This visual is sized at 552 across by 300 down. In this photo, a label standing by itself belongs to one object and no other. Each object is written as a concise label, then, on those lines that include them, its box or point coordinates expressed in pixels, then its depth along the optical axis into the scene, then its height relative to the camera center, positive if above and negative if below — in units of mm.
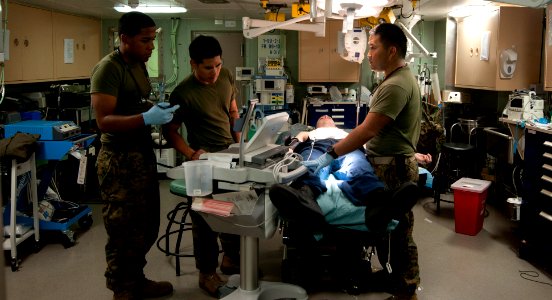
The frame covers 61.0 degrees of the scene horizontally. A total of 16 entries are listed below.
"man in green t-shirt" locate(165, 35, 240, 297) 2725 -144
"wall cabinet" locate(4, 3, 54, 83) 4293 +489
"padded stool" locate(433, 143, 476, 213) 4574 -696
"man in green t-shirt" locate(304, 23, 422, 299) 2441 -191
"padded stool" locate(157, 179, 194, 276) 2553 -793
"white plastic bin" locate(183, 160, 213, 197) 2197 -377
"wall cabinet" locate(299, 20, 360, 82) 5750 +469
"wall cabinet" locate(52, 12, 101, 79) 5133 +612
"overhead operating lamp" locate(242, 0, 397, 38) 2865 +582
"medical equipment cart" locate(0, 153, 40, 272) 3160 -873
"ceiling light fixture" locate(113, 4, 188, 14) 4983 +960
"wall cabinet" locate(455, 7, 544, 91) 4324 +535
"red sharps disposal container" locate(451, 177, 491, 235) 3883 -877
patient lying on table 1982 -445
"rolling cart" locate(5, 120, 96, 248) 3408 -368
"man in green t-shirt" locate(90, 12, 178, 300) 2371 -290
